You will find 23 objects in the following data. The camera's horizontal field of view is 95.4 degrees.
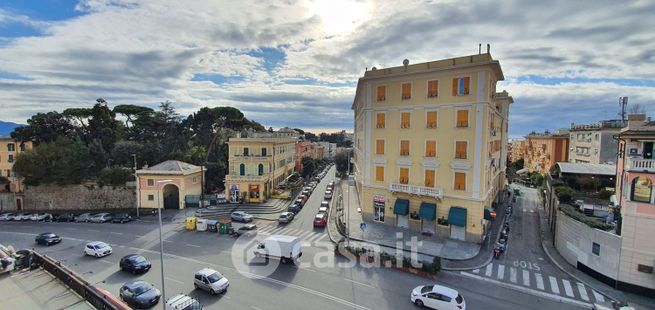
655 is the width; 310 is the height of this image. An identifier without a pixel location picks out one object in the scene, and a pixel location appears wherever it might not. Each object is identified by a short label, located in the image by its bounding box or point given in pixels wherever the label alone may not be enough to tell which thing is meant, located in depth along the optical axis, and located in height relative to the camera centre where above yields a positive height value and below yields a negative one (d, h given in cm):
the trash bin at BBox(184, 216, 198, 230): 3250 -944
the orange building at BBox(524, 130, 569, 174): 5978 -260
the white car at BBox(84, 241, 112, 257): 2503 -950
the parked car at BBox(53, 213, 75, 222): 3866 -1062
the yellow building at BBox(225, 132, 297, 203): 4306 -459
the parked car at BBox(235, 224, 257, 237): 3064 -977
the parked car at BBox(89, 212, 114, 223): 3744 -1023
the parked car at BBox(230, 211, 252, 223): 3491 -933
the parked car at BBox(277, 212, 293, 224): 3456 -934
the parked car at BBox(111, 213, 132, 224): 3684 -1016
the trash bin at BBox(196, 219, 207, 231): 3192 -937
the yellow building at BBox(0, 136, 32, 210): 4853 -289
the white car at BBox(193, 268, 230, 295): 1816 -894
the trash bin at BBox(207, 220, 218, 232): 3178 -944
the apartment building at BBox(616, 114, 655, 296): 1795 -473
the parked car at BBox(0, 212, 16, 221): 3997 -1082
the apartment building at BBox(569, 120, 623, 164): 4550 -56
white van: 2238 -845
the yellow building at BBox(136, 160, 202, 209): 4100 -683
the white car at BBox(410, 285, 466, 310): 1596 -877
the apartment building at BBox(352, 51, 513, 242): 2575 -58
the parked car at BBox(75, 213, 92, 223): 3828 -1051
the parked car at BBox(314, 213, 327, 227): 3293 -923
